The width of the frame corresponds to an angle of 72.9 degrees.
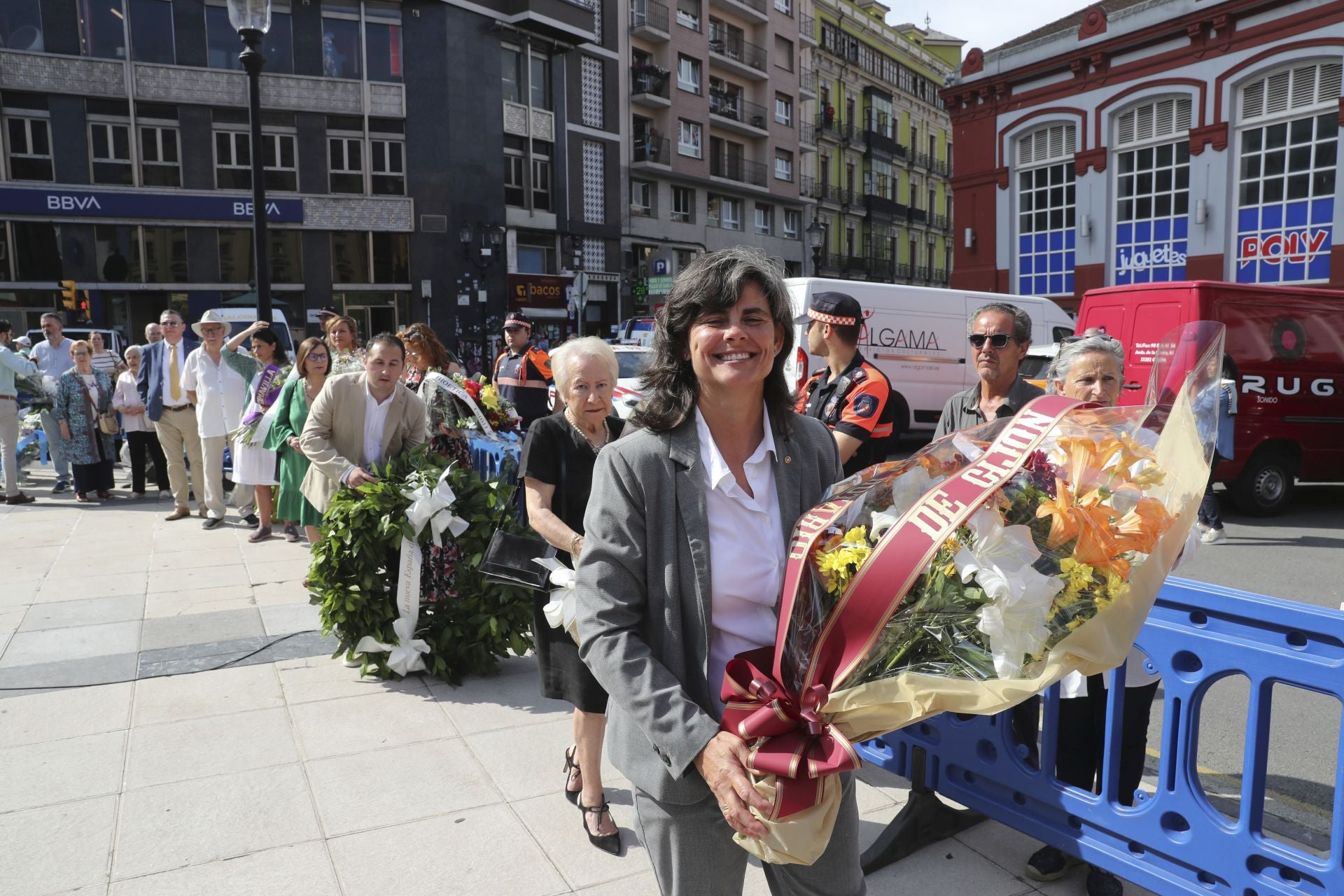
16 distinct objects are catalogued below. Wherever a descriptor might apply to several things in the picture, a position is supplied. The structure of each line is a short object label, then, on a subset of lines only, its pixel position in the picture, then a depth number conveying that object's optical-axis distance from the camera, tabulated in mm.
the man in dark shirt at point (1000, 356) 3953
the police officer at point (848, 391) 3963
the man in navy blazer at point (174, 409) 8914
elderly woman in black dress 3270
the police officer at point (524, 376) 9992
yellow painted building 47875
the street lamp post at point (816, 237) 24766
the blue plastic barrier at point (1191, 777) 2246
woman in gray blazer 1846
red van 9719
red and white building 20219
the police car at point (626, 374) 11273
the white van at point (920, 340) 14516
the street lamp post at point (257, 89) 8398
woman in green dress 6504
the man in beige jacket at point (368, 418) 5211
